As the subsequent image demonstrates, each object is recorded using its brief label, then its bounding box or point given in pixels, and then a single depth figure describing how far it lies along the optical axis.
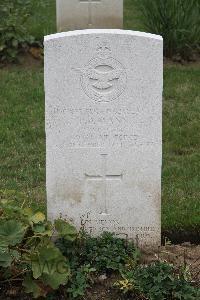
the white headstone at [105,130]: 4.21
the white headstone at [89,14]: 9.45
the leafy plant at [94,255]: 4.17
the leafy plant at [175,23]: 8.59
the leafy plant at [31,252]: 3.93
